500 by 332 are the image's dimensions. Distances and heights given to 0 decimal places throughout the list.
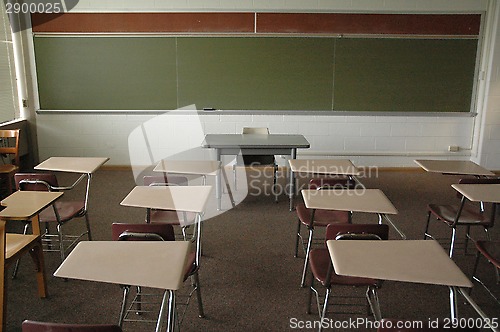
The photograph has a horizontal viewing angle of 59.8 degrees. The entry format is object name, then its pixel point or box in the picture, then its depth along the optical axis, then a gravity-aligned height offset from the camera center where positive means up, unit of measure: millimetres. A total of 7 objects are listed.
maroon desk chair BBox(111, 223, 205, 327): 2465 -917
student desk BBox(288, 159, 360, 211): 4082 -889
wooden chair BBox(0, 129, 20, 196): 5258 -1048
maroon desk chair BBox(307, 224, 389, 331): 2436 -1072
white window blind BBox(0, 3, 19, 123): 6047 -65
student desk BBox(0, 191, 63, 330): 2604 -899
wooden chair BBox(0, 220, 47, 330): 2166 -1070
